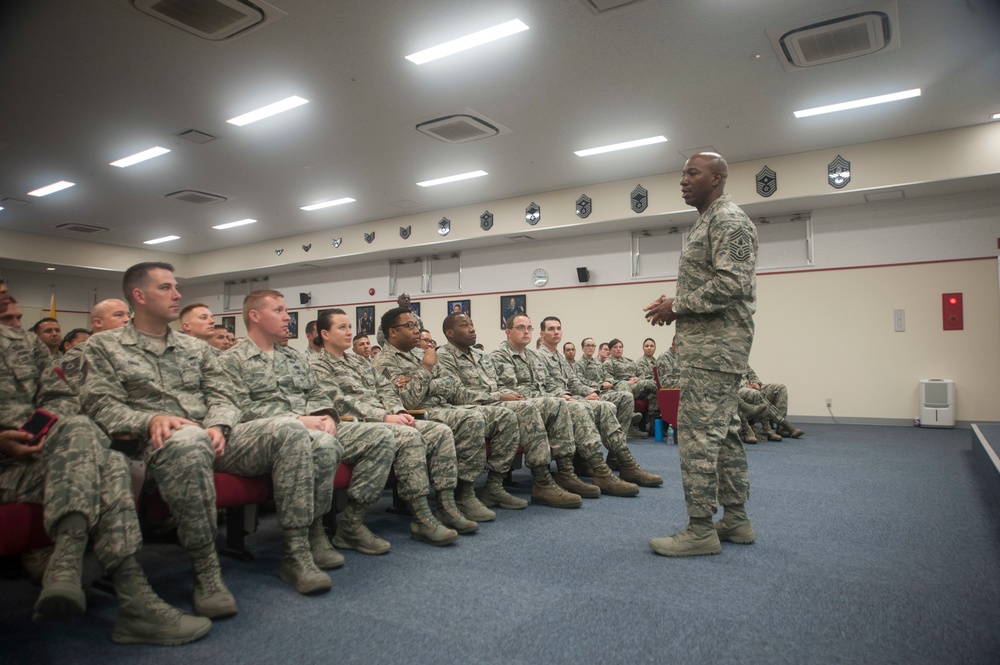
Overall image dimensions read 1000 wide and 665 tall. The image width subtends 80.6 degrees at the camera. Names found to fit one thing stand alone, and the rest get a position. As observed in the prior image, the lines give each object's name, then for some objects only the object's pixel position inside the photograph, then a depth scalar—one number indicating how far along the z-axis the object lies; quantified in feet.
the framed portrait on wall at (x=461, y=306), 36.11
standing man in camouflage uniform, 8.34
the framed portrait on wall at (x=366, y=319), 39.65
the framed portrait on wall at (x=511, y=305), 34.22
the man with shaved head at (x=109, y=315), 11.51
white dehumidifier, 23.39
